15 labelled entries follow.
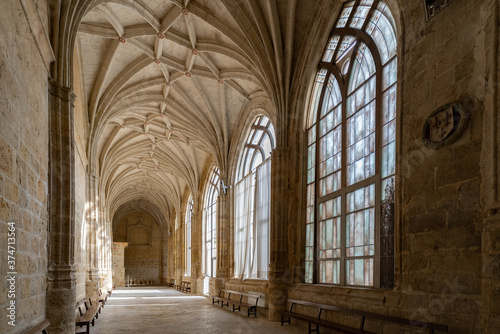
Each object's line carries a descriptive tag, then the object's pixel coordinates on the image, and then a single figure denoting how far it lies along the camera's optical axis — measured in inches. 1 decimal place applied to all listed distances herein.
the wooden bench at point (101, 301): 565.6
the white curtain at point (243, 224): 578.8
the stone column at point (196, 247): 874.4
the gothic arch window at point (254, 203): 521.0
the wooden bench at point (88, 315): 324.2
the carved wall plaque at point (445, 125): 199.6
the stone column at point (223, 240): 660.7
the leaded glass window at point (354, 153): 281.9
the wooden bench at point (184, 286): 936.0
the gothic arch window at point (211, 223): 794.2
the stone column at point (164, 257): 1577.3
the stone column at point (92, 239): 563.8
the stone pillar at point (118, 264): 1392.7
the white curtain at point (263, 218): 509.0
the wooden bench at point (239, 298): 475.9
